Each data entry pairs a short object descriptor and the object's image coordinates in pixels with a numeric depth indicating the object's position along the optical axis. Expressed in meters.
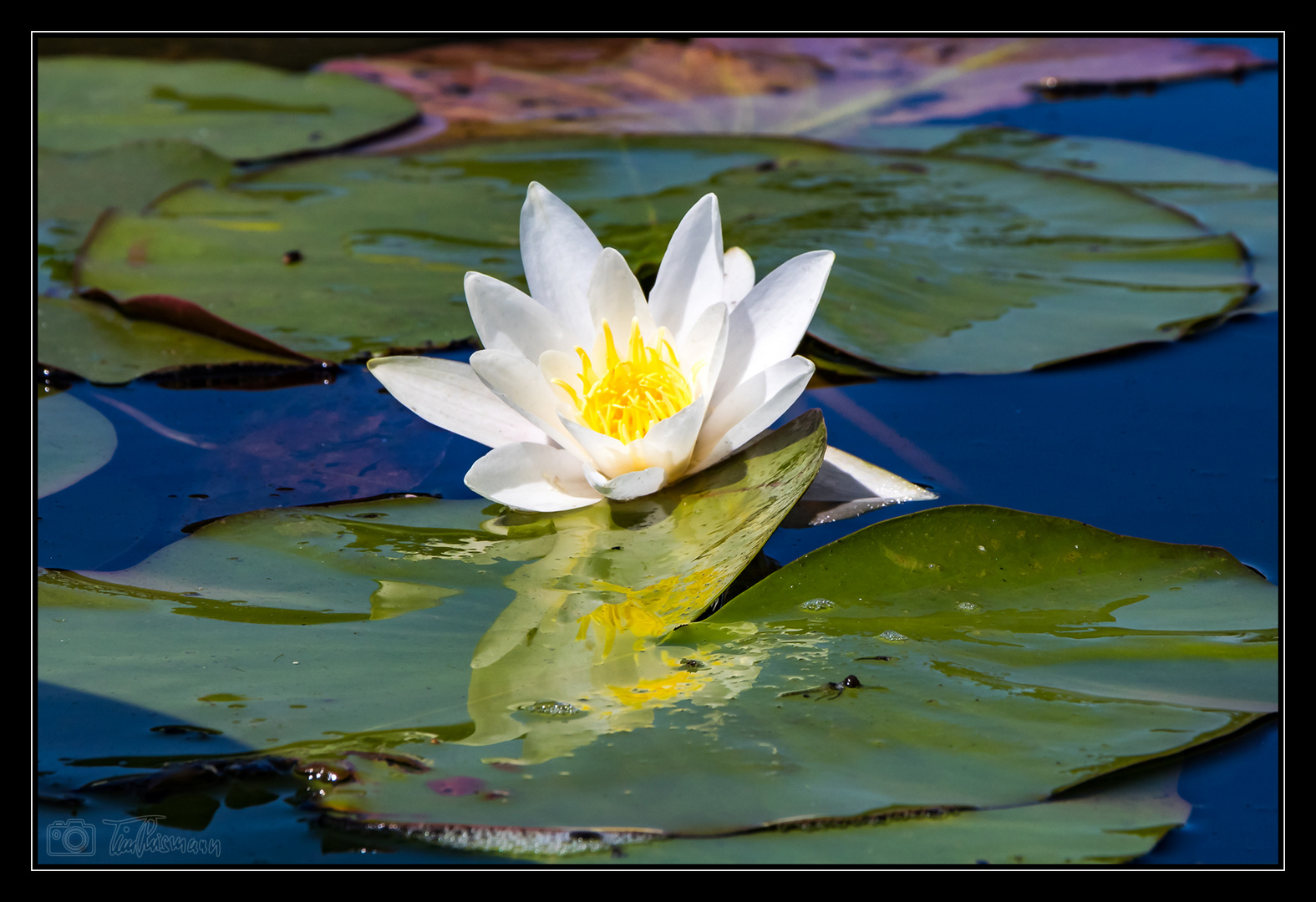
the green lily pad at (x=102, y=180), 5.34
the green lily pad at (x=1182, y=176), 5.19
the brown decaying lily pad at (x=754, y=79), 7.52
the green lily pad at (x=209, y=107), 6.83
